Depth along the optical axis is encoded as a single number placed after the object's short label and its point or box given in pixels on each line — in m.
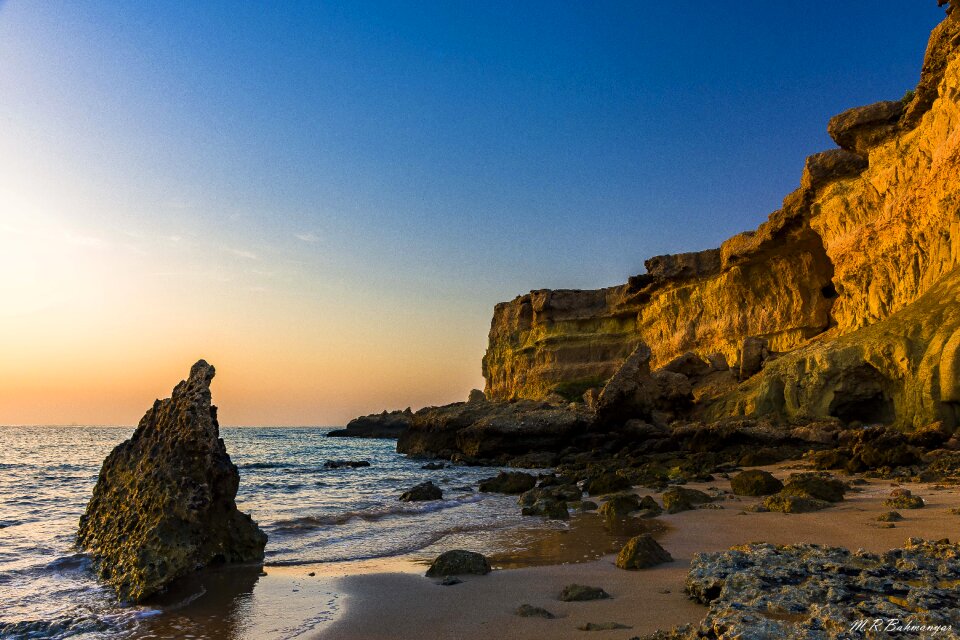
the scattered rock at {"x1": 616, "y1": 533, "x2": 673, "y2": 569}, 6.25
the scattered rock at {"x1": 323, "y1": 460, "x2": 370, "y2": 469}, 29.41
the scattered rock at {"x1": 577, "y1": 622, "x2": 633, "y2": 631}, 4.23
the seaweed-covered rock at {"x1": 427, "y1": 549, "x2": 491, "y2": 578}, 6.61
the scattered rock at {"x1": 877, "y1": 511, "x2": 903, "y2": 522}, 7.67
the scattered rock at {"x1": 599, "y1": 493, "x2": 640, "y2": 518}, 10.45
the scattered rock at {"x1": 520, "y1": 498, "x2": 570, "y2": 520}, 11.04
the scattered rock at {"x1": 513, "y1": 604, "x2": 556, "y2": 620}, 4.76
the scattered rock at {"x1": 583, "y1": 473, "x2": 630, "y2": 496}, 14.26
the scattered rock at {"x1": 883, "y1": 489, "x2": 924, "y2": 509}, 8.66
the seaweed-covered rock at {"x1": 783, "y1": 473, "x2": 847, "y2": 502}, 9.82
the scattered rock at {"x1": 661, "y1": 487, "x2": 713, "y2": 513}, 10.57
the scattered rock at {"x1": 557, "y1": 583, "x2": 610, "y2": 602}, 5.14
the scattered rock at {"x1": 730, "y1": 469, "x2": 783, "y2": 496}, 11.73
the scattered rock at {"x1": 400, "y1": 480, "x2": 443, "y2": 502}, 15.20
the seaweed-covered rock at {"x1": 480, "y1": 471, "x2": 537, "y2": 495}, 16.27
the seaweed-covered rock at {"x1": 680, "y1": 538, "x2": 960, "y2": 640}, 3.21
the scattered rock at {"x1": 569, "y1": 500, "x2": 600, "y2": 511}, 11.84
